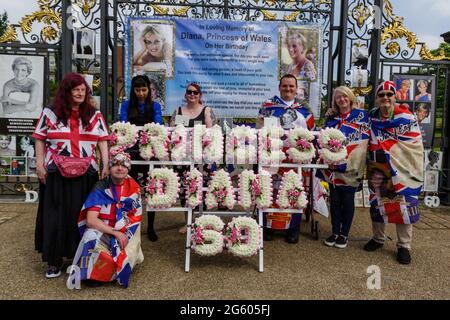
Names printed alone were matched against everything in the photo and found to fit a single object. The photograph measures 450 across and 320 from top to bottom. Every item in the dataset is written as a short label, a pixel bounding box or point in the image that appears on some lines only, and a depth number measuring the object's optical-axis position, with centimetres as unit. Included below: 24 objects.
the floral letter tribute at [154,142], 325
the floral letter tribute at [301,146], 335
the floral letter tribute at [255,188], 327
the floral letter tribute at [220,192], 322
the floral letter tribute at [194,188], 323
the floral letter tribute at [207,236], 315
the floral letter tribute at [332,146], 334
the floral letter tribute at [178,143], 326
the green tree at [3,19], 1885
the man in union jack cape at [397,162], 354
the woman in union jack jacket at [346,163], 376
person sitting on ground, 284
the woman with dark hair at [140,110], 387
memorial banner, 521
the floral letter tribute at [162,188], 319
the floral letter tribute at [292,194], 333
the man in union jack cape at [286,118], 395
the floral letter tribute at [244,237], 318
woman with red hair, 296
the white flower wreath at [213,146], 324
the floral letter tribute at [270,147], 332
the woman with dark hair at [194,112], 395
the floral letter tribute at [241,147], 331
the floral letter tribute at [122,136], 324
